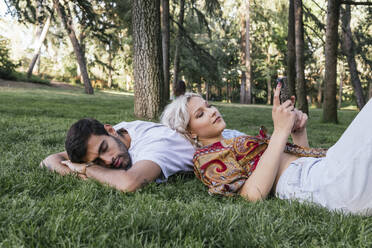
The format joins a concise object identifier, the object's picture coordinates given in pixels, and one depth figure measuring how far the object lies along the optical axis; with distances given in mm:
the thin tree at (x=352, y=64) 12648
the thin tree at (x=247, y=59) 27297
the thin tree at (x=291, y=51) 11492
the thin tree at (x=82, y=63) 17964
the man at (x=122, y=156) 2504
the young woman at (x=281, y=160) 1767
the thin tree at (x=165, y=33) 11742
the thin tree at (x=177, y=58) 14664
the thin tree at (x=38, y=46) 21984
